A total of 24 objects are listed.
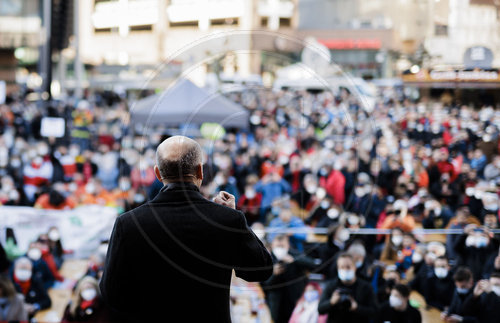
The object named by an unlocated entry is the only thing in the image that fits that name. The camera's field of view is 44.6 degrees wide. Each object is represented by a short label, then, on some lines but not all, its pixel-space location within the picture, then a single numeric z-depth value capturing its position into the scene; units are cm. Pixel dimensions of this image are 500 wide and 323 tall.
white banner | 686
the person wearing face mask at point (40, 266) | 664
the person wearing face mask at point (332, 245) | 631
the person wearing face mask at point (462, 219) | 757
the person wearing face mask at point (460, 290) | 572
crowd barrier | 620
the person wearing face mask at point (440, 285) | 622
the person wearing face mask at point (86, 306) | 542
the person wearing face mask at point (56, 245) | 710
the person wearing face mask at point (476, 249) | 638
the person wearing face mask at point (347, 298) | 505
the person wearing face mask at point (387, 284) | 568
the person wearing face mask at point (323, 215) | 776
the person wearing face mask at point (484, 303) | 535
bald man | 203
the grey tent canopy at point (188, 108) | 1221
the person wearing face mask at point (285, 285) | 548
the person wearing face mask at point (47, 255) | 683
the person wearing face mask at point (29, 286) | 623
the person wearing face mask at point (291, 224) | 628
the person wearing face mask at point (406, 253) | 681
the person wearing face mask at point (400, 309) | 543
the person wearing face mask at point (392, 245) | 692
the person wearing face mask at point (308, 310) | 533
